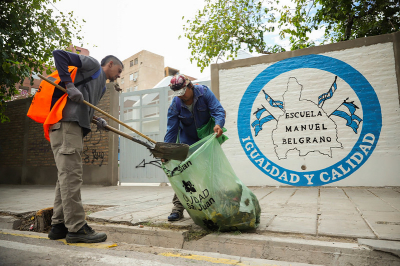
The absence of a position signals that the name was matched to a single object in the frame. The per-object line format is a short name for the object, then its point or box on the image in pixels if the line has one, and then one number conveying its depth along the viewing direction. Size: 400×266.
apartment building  40.62
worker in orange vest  2.45
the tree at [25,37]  7.02
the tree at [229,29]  11.80
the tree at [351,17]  7.83
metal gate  7.45
